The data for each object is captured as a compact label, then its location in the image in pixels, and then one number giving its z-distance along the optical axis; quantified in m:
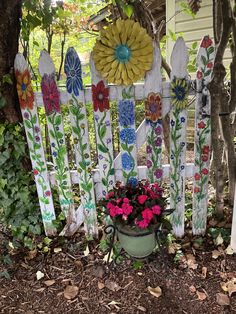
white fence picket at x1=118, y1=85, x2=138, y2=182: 1.98
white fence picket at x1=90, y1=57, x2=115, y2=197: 1.96
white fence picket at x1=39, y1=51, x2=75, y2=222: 1.95
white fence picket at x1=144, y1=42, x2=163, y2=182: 1.93
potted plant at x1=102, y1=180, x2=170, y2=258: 1.84
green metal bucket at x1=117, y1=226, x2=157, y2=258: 1.89
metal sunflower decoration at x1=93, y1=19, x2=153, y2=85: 1.83
